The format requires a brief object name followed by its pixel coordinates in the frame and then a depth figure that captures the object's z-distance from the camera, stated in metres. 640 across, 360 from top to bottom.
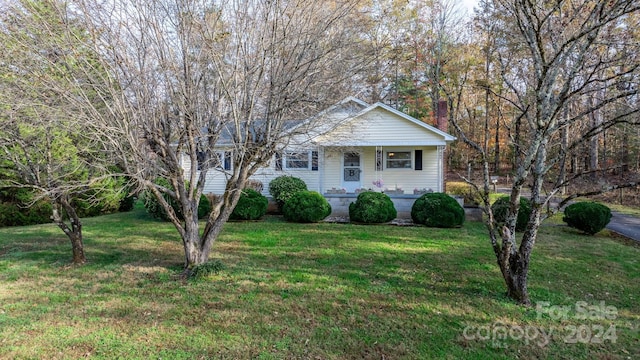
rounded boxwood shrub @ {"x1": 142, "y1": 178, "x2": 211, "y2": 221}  10.86
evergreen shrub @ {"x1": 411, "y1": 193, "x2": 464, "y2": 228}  9.64
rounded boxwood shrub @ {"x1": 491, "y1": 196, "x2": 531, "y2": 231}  9.18
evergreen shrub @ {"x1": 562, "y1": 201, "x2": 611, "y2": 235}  8.79
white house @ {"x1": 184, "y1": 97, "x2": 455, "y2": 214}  12.75
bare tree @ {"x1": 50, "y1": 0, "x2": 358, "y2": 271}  4.45
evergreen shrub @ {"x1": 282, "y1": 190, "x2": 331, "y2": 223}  10.35
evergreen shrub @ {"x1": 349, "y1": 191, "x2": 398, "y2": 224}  10.20
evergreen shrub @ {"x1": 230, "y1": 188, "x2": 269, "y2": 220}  10.66
